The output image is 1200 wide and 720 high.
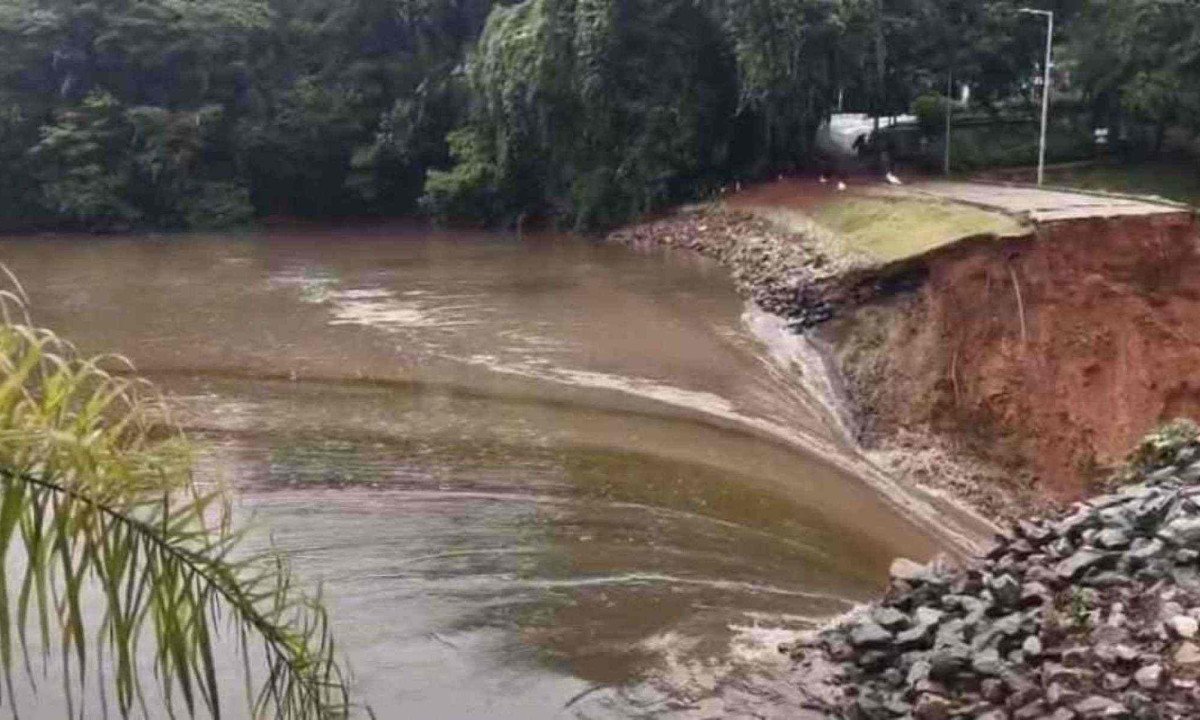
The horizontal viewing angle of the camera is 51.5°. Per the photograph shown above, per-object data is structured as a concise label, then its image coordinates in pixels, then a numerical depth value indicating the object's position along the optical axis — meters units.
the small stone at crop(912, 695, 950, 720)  5.98
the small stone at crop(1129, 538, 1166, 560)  6.82
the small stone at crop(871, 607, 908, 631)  7.08
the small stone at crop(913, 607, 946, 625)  6.97
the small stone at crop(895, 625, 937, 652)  6.82
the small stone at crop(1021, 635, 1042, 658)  6.24
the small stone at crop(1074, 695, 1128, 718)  5.45
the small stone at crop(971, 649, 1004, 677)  6.16
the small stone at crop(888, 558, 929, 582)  7.64
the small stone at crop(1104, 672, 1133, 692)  5.68
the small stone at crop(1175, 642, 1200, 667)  5.73
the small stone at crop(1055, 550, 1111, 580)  7.00
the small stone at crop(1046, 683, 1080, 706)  5.66
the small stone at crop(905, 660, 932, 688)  6.37
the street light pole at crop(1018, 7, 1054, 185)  27.16
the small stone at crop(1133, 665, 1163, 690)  5.59
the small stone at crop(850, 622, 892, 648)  6.93
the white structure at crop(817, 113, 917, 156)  33.75
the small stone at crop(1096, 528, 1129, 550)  7.15
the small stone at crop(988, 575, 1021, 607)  6.89
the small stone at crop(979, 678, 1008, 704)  5.98
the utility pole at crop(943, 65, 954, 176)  30.71
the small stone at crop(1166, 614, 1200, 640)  5.94
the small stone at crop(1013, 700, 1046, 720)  5.70
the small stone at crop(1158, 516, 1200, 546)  6.74
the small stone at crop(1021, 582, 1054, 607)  6.82
